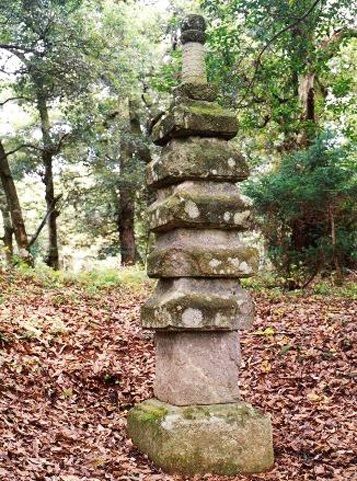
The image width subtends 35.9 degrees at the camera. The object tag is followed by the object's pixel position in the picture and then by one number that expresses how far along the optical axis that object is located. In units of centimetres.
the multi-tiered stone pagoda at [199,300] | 539
